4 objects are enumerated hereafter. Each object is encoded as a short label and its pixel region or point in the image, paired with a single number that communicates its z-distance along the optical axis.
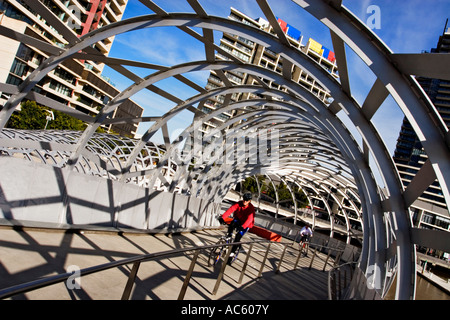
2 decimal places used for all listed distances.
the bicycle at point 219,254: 8.66
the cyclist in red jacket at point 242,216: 9.23
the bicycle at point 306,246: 20.41
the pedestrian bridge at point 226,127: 5.08
